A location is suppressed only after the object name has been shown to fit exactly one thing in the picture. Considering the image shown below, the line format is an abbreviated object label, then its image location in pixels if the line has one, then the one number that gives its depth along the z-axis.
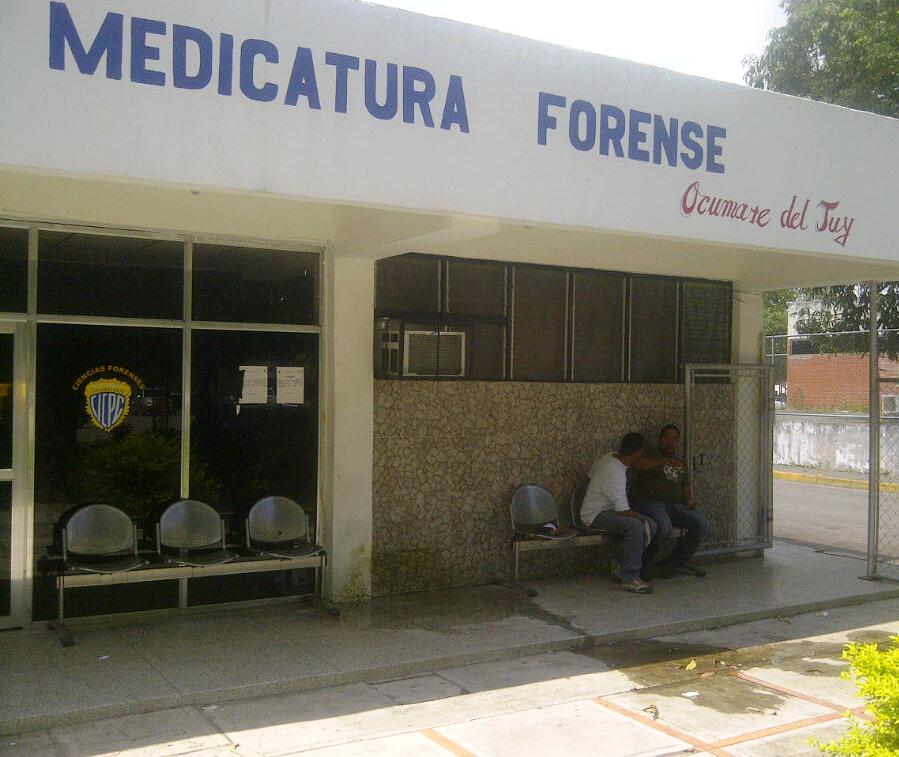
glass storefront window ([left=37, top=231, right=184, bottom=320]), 7.04
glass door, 6.91
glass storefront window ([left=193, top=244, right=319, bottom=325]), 7.63
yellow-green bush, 3.37
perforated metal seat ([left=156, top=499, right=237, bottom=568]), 7.31
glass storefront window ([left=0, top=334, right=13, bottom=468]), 6.90
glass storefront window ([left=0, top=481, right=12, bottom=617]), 6.90
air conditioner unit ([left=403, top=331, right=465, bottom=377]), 8.34
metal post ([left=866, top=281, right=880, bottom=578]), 9.14
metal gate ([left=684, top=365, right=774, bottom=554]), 10.23
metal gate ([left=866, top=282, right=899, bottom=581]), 9.15
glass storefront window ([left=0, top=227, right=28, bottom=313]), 6.87
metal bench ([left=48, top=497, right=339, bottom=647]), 6.85
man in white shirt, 8.73
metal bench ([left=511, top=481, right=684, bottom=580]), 8.66
